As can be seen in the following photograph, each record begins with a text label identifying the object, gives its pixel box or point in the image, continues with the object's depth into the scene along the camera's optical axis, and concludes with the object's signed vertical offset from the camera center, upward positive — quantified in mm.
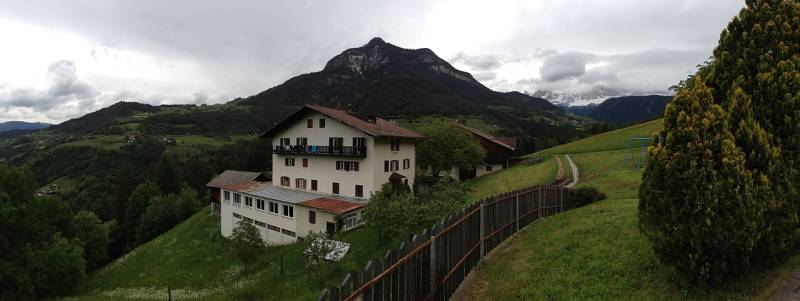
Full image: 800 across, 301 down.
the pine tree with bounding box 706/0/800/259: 7406 +592
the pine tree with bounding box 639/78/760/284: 7066 -1138
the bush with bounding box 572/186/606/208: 21438 -3306
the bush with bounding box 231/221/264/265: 32656 -8588
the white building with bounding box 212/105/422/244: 36312 -3640
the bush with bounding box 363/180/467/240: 21953 -4231
